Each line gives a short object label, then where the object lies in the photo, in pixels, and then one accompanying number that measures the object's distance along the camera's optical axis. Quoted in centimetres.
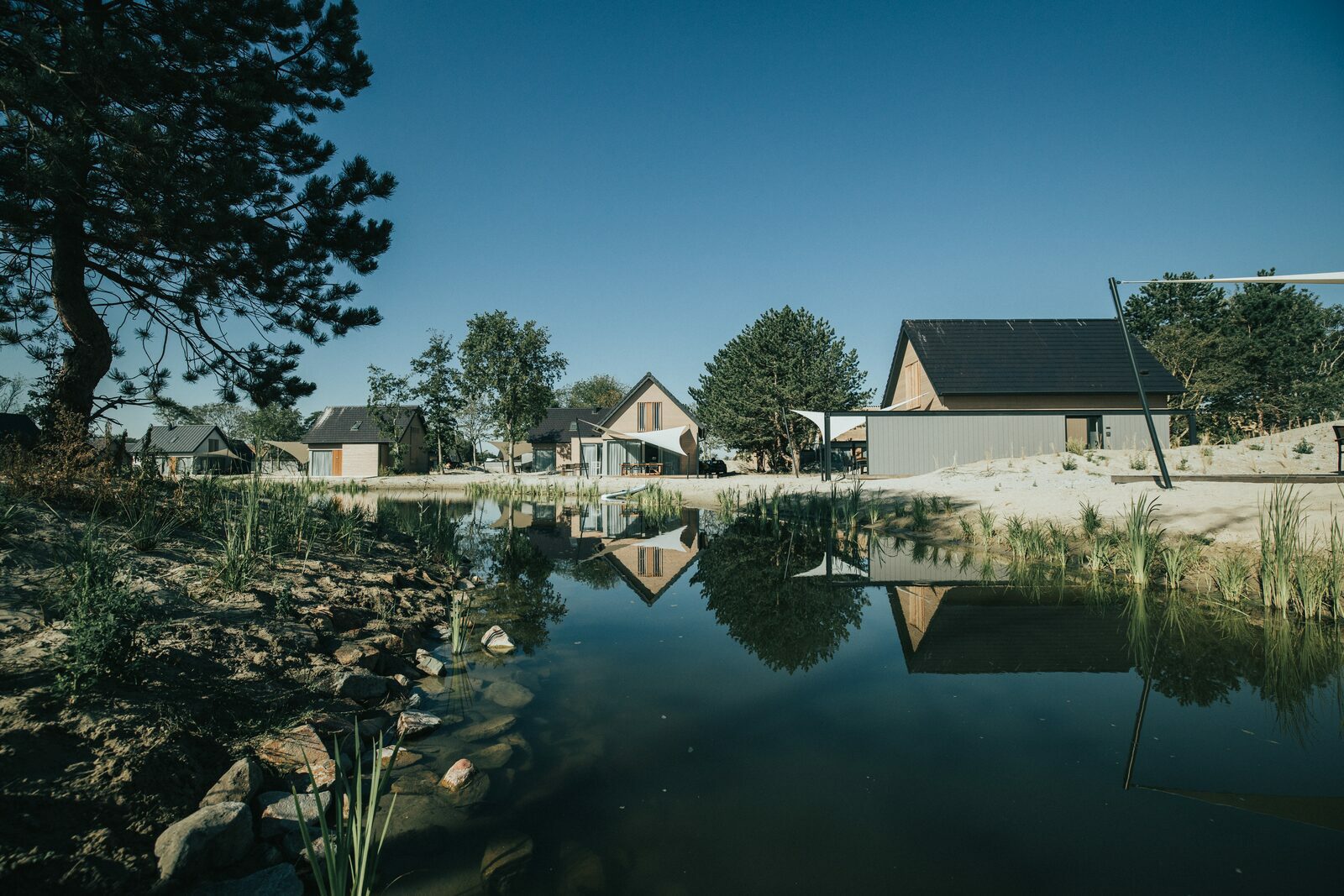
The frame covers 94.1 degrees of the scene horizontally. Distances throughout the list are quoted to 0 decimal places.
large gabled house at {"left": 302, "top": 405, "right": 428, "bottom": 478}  3738
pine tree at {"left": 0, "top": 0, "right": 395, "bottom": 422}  463
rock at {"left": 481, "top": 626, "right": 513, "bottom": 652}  471
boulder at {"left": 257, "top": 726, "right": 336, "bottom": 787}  264
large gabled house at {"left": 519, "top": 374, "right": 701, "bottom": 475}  3181
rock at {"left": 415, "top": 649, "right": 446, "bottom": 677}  416
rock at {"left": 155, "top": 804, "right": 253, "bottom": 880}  195
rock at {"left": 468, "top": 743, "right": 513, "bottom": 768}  289
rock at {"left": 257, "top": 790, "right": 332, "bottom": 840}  227
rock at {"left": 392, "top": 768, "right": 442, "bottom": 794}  264
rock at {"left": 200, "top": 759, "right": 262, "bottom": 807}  229
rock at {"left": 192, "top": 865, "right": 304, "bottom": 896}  194
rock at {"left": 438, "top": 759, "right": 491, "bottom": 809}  260
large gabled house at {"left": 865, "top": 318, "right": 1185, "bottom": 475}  2053
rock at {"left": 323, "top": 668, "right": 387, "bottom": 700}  342
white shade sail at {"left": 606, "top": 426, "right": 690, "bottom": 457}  2873
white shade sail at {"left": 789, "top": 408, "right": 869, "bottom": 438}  2091
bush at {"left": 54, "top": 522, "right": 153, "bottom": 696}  245
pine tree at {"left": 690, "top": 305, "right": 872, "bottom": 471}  2962
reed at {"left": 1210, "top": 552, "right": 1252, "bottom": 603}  515
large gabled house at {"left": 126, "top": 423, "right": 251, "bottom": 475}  4194
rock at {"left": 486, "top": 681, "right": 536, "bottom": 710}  365
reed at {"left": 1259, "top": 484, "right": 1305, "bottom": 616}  465
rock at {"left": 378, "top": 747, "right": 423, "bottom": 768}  285
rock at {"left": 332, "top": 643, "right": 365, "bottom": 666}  384
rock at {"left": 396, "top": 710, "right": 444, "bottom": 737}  313
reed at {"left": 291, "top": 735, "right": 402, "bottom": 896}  166
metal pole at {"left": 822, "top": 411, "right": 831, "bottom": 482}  1948
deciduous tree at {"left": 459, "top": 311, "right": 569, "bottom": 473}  3488
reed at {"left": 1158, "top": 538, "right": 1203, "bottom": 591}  564
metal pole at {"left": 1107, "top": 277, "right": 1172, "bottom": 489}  917
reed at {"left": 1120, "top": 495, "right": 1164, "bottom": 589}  578
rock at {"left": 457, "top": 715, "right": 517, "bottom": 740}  319
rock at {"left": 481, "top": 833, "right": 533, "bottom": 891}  213
